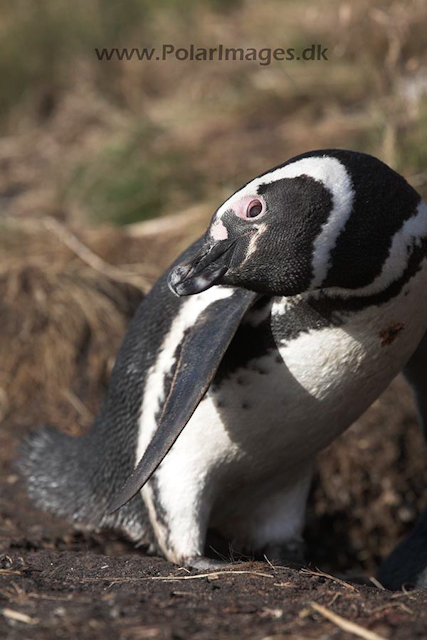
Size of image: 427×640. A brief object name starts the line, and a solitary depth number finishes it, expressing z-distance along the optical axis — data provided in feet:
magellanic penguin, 17.24
